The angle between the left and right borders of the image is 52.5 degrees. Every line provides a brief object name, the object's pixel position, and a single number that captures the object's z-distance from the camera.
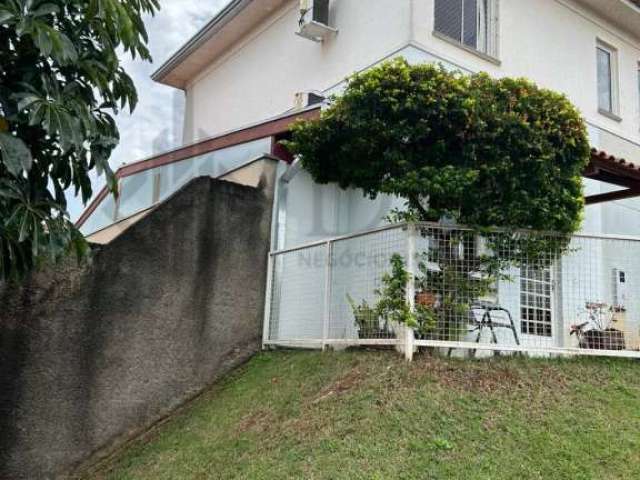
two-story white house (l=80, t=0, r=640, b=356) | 9.43
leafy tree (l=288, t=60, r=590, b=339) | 6.99
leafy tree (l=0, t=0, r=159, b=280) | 3.97
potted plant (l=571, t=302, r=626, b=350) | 7.35
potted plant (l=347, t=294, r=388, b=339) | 7.17
